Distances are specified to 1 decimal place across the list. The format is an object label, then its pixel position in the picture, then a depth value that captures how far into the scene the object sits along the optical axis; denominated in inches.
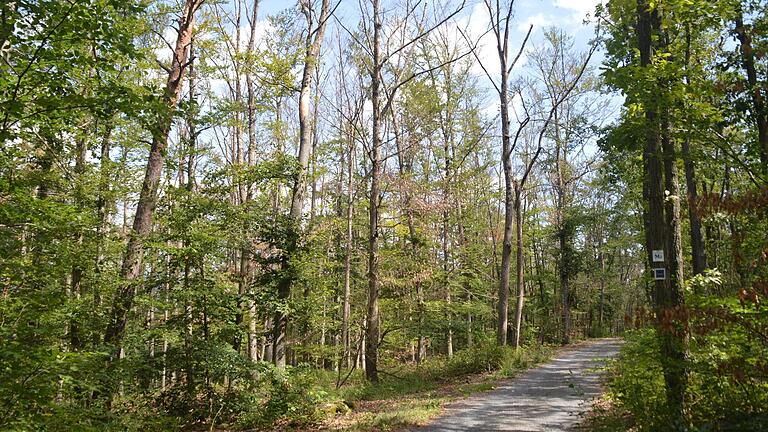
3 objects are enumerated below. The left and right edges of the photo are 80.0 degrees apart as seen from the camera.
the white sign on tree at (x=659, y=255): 250.2
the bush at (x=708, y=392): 190.4
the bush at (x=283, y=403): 352.5
